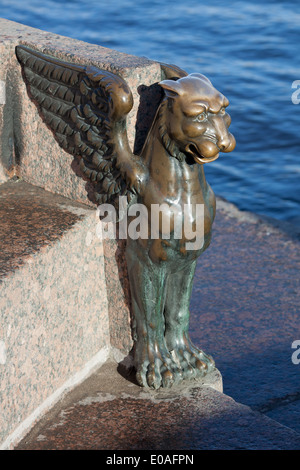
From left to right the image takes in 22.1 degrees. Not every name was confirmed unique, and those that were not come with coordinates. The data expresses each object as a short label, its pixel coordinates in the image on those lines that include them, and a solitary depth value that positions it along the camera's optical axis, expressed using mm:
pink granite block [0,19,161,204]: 2541
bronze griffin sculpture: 2332
